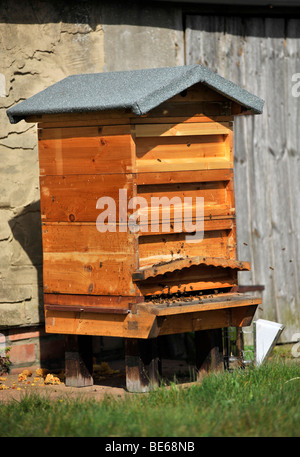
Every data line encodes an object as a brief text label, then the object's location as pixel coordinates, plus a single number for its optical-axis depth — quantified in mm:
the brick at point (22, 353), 13977
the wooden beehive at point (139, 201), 11508
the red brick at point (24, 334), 14016
